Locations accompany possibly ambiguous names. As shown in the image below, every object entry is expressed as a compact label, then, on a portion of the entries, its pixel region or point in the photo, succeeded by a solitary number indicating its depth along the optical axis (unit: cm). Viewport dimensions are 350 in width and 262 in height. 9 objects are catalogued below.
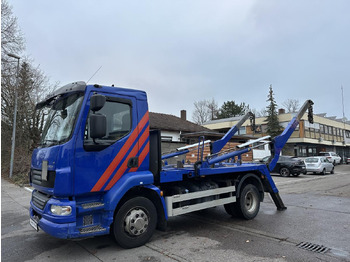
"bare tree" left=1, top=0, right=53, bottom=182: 1823
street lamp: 1545
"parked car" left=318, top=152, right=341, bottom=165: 3334
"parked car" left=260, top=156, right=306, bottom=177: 1930
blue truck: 410
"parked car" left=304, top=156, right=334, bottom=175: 2186
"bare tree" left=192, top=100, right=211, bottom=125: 6058
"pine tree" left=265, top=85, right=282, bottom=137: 3876
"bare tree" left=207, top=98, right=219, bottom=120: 6147
